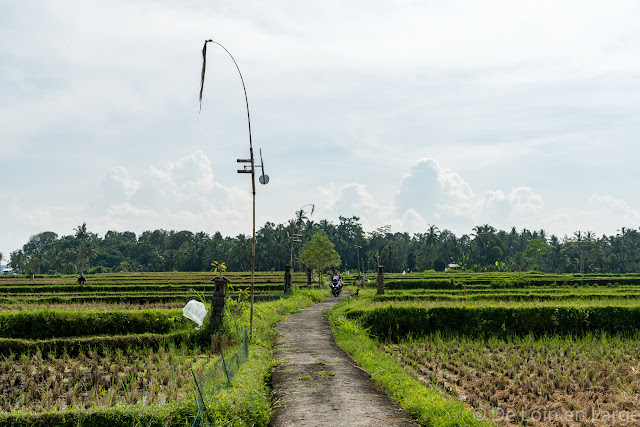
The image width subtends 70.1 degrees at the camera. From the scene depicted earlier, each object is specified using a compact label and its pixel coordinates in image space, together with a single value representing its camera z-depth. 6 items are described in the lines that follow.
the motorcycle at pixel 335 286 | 32.81
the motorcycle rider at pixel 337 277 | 32.81
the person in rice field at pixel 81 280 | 37.28
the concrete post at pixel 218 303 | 13.93
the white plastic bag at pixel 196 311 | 14.43
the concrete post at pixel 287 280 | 29.99
